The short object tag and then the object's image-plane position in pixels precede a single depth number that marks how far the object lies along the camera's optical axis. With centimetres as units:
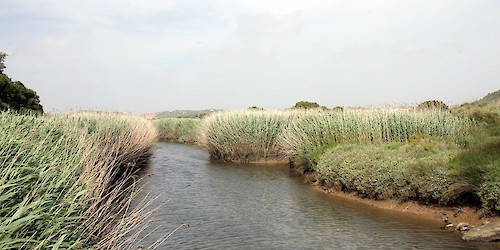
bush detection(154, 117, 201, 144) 4459
